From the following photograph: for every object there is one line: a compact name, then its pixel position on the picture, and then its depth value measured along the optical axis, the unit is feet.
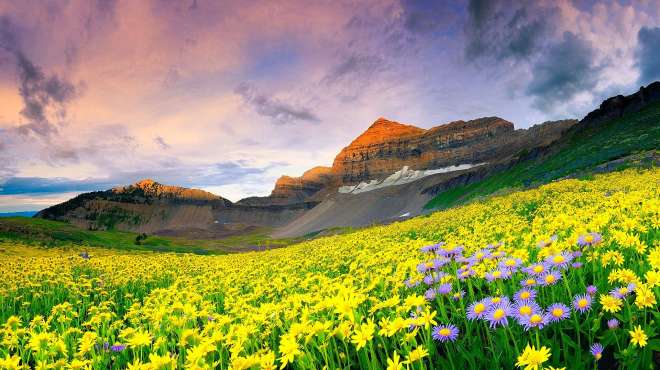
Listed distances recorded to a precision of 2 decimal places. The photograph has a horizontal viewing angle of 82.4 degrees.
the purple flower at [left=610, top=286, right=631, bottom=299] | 10.81
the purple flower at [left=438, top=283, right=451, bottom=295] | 13.82
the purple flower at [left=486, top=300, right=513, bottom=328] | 10.00
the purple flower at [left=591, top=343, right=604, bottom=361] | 9.37
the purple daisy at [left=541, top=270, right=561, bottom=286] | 11.98
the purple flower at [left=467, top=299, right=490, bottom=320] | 11.15
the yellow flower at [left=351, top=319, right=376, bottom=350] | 9.87
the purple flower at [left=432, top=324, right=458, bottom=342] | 11.21
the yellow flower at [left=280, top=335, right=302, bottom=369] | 10.44
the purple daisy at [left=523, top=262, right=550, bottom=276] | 12.50
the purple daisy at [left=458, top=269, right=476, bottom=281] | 15.17
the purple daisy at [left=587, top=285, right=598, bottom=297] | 12.29
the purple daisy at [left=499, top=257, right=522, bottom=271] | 13.21
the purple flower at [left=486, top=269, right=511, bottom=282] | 13.46
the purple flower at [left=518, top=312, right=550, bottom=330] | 9.58
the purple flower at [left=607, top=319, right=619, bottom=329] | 10.52
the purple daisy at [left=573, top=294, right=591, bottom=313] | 11.03
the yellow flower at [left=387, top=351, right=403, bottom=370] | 8.84
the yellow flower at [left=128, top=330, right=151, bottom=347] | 14.46
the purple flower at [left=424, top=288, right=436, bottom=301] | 14.56
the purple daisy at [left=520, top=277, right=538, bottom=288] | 12.61
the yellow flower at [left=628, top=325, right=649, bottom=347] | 8.94
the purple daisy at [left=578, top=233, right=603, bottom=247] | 13.52
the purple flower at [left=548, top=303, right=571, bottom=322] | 10.08
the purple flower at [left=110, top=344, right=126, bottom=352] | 17.05
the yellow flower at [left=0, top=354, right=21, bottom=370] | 11.61
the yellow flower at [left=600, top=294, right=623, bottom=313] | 10.76
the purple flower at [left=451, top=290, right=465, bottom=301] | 14.29
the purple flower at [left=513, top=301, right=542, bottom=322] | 10.03
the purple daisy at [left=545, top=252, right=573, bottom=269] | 12.49
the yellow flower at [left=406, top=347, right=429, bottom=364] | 9.39
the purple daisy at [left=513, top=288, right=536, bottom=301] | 11.19
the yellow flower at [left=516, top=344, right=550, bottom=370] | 7.93
